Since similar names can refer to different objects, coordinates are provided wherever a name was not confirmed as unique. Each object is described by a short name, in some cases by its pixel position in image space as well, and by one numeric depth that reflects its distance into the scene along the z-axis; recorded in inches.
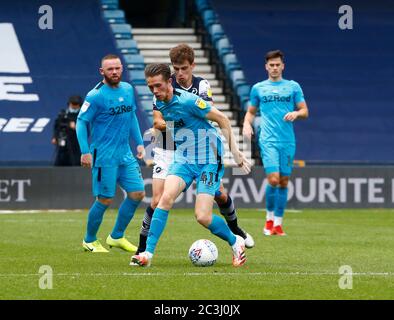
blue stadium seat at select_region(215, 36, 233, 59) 1027.3
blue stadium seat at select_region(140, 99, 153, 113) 983.0
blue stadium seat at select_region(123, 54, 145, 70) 1010.1
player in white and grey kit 449.4
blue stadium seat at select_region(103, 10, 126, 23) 1025.0
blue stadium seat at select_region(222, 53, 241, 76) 1016.2
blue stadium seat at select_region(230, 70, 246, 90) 1002.7
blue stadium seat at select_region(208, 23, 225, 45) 1039.0
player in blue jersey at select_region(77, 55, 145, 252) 494.9
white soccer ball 428.1
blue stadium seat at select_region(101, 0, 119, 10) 1034.1
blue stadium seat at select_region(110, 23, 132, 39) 1021.2
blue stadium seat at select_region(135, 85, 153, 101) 995.1
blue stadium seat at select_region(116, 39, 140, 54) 1016.2
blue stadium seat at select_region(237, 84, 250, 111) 987.3
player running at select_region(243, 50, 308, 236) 630.5
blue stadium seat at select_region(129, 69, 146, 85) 1001.5
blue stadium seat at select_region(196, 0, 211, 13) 1063.6
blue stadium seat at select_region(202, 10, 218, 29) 1048.8
